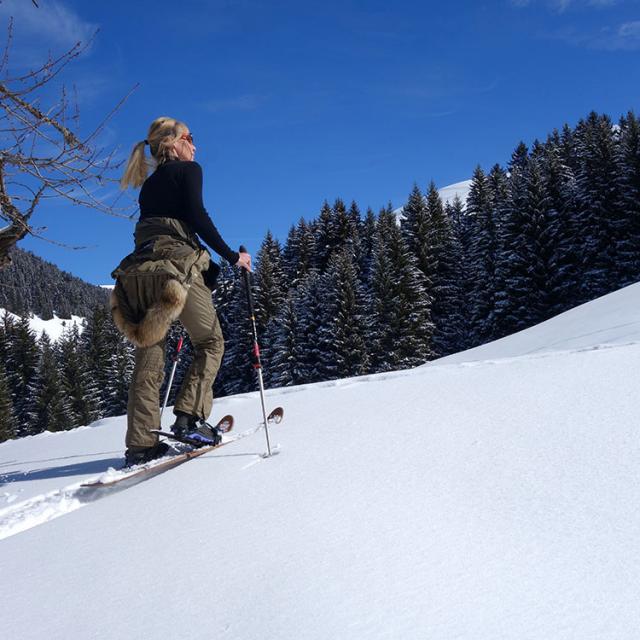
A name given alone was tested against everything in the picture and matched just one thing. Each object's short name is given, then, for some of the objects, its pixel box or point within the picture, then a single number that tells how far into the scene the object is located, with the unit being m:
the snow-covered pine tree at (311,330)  36.25
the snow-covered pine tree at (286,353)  36.53
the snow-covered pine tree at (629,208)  29.69
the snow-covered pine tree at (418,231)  40.53
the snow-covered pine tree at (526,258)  32.00
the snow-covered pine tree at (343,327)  34.09
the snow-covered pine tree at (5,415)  40.56
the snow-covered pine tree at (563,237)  31.55
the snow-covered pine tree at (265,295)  42.03
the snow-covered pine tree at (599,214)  30.48
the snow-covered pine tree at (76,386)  48.19
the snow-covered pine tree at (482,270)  34.25
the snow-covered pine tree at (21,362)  52.12
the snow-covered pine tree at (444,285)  38.72
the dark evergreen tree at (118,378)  47.00
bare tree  3.33
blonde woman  3.24
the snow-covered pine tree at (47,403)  45.53
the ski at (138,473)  2.89
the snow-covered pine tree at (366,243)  49.94
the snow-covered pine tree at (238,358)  39.81
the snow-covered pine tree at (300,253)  48.97
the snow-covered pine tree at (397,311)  33.28
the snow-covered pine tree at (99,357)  51.75
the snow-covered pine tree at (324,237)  50.88
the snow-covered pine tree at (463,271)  37.78
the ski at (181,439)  3.28
